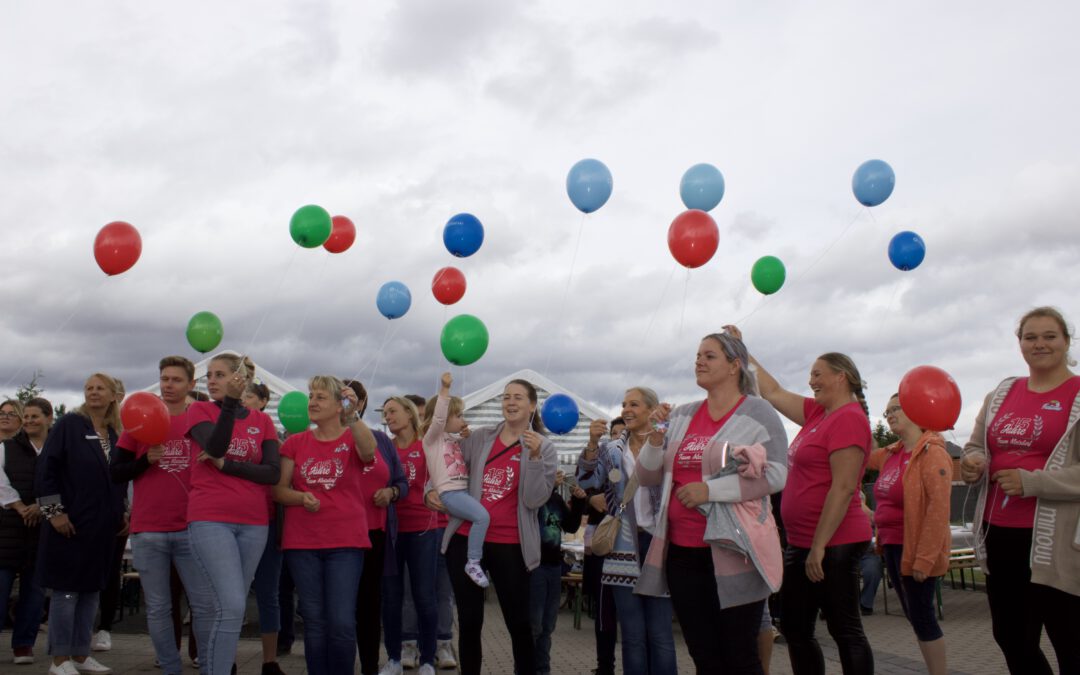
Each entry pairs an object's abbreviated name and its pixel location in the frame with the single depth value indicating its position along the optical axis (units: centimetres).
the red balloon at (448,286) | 846
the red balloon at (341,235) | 862
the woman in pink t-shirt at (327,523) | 486
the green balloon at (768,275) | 889
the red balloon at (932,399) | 442
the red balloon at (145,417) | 485
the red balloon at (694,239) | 746
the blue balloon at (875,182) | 890
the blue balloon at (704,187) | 845
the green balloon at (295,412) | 620
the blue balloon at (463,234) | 789
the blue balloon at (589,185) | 820
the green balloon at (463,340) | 601
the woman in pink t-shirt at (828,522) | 426
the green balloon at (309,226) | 770
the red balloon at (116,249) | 669
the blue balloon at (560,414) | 651
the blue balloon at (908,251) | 941
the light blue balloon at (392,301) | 855
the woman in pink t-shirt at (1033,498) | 360
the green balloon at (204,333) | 734
